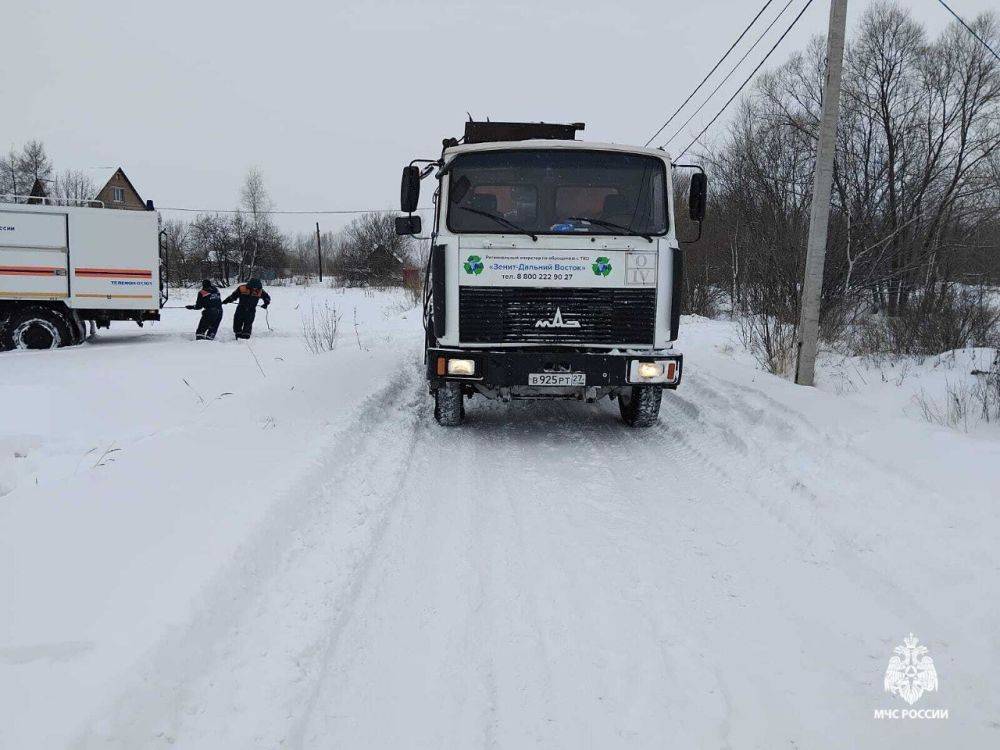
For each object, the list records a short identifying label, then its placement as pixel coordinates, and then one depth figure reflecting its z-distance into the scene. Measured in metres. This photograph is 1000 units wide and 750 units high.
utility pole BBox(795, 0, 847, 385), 7.94
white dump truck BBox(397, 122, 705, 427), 5.89
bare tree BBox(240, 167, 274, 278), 49.41
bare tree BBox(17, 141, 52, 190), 52.12
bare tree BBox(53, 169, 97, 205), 46.46
